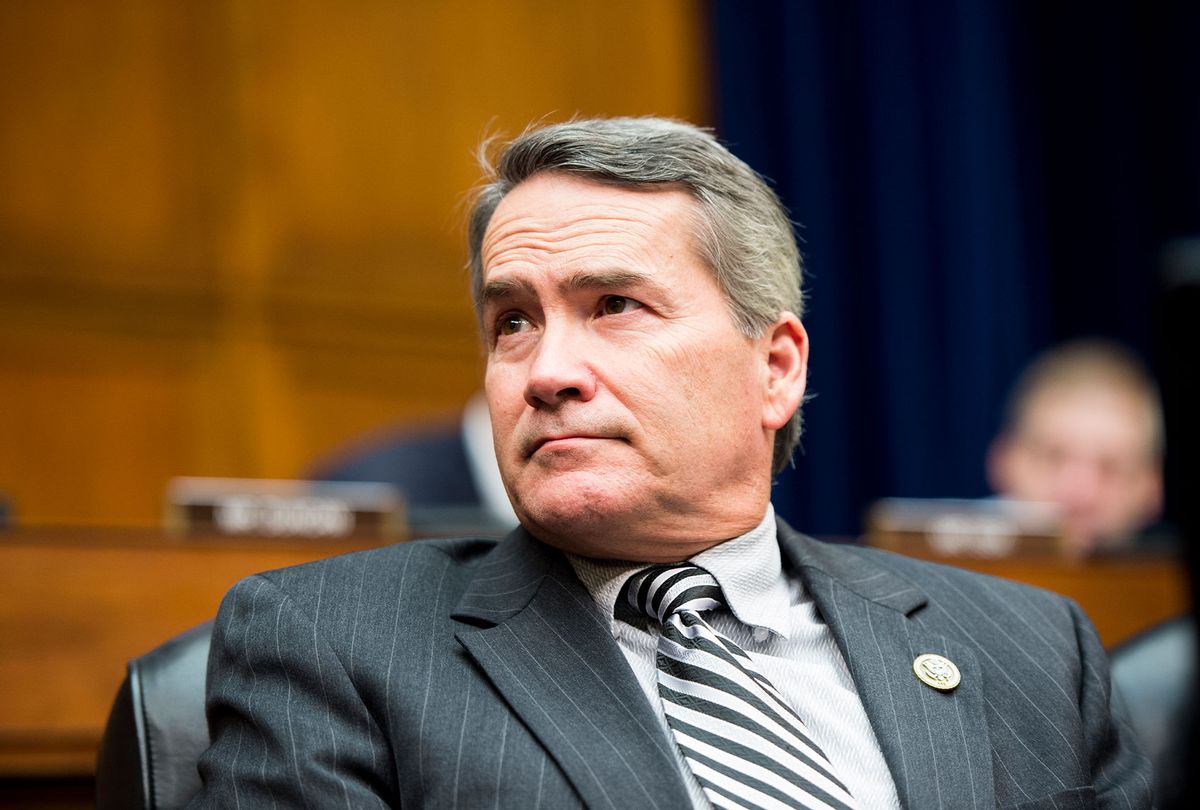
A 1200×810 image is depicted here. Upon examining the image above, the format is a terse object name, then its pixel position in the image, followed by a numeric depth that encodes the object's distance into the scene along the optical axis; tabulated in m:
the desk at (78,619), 4.07
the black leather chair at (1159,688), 3.93
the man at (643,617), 2.85
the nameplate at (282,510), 4.75
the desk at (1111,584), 5.70
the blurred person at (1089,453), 7.70
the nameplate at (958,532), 5.76
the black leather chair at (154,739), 3.00
